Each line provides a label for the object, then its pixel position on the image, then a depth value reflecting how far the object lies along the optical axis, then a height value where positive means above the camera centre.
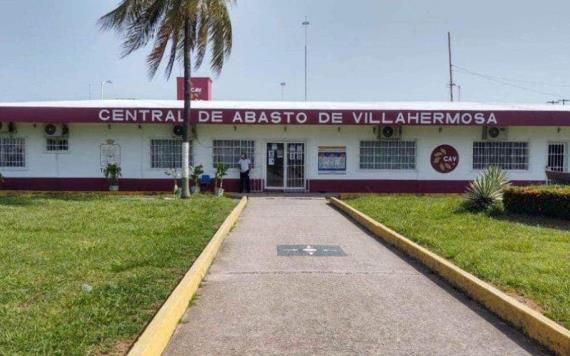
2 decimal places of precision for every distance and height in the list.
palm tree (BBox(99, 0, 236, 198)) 18.25 +4.41
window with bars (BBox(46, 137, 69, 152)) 22.48 +0.83
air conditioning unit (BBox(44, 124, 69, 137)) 22.25 +1.39
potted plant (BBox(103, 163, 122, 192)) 21.80 -0.37
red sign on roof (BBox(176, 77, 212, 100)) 33.28 +4.42
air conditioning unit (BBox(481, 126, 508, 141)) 22.59 +1.19
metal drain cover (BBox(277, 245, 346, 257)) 9.54 -1.46
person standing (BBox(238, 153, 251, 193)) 22.06 -0.32
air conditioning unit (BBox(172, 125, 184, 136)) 22.50 +1.35
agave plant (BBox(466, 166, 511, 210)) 14.39 -0.71
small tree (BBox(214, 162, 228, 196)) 20.67 -0.38
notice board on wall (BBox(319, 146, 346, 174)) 22.84 +0.17
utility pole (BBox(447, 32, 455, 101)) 51.12 +7.61
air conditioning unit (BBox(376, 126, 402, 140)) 22.55 +1.24
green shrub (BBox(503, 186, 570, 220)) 12.81 -0.86
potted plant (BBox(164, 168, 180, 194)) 21.73 -0.35
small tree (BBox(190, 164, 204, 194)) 21.35 -0.41
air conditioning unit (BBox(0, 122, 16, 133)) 22.27 +1.48
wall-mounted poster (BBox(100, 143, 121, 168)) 22.55 +0.44
